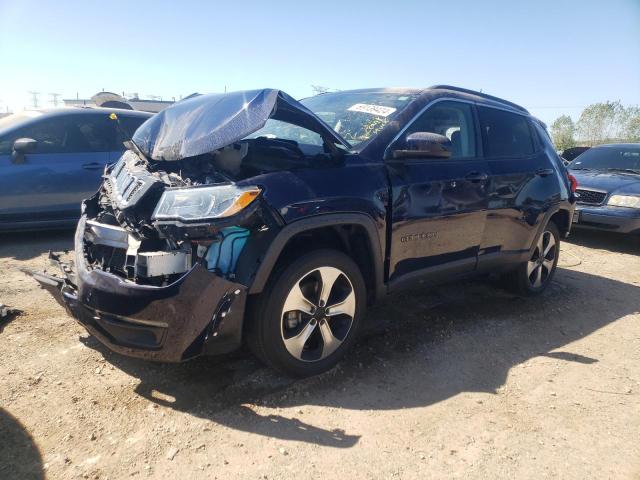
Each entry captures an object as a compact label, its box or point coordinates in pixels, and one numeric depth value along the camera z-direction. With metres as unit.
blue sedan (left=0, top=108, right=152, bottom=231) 5.59
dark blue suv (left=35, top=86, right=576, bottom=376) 2.47
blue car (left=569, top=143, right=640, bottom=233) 7.18
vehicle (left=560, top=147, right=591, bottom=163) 10.53
